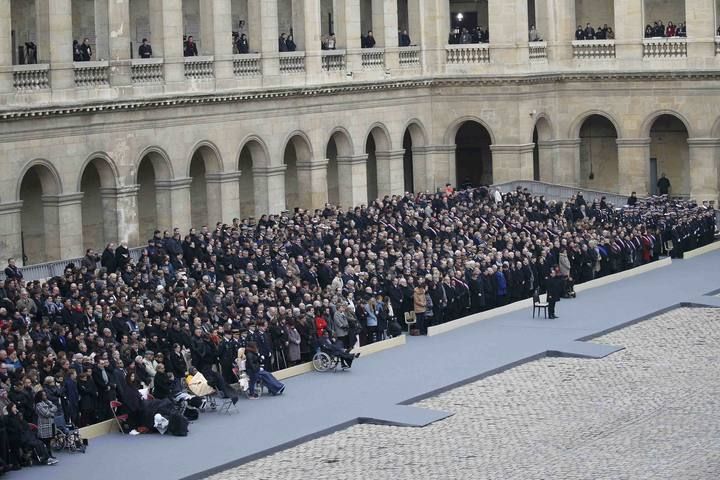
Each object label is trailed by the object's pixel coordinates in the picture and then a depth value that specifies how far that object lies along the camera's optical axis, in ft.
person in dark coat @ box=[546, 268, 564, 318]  167.94
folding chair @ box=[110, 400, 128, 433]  125.70
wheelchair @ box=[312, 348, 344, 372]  145.07
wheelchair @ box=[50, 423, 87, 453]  120.16
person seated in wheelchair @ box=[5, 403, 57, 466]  114.62
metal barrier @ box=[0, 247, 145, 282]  164.76
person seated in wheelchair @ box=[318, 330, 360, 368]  144.97
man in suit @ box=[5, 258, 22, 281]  151.94
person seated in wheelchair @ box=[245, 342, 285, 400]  135.64
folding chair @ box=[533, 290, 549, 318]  169.35
